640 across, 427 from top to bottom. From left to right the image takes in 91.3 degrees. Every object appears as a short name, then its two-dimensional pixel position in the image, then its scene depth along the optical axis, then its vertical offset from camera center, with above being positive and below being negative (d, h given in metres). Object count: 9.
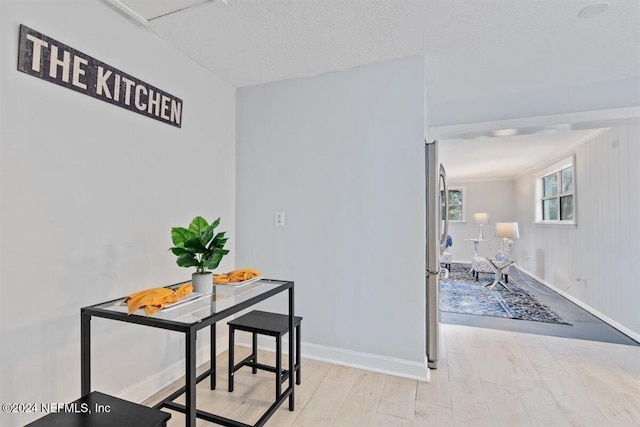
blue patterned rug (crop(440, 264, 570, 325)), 3.95 -1.23
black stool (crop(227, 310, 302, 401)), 1.86 -0.71
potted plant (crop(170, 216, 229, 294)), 1.56 -0.17
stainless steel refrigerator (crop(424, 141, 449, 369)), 2.46 -0.26
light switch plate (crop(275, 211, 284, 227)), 2.75 -0.02
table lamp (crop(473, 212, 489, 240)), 7.80 -0.03
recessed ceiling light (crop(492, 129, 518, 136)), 2.95 +0.81
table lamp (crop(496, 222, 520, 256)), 5.85 -0.25
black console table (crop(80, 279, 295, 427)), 1.17 -0.42
